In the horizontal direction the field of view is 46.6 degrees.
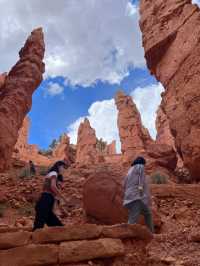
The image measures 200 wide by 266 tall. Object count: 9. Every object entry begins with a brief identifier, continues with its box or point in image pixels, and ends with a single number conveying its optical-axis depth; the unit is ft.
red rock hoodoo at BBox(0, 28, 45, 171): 43.39
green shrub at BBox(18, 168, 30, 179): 38.12
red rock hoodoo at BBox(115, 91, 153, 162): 79.19
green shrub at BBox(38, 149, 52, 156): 123.47
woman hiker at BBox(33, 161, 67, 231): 13.34
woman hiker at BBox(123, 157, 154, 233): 14.77
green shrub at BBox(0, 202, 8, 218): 25.10
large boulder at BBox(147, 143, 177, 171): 50.99
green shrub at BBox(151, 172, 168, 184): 37.31
